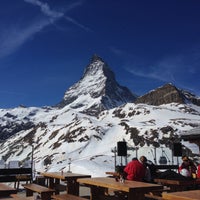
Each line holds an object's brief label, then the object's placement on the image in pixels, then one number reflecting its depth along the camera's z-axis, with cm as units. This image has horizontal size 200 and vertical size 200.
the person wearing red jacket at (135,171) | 719
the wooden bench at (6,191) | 556
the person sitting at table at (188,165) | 857
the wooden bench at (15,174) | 1176
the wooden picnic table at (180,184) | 752
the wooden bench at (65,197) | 648
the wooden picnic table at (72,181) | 833
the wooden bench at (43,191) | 719
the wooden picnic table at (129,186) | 534
